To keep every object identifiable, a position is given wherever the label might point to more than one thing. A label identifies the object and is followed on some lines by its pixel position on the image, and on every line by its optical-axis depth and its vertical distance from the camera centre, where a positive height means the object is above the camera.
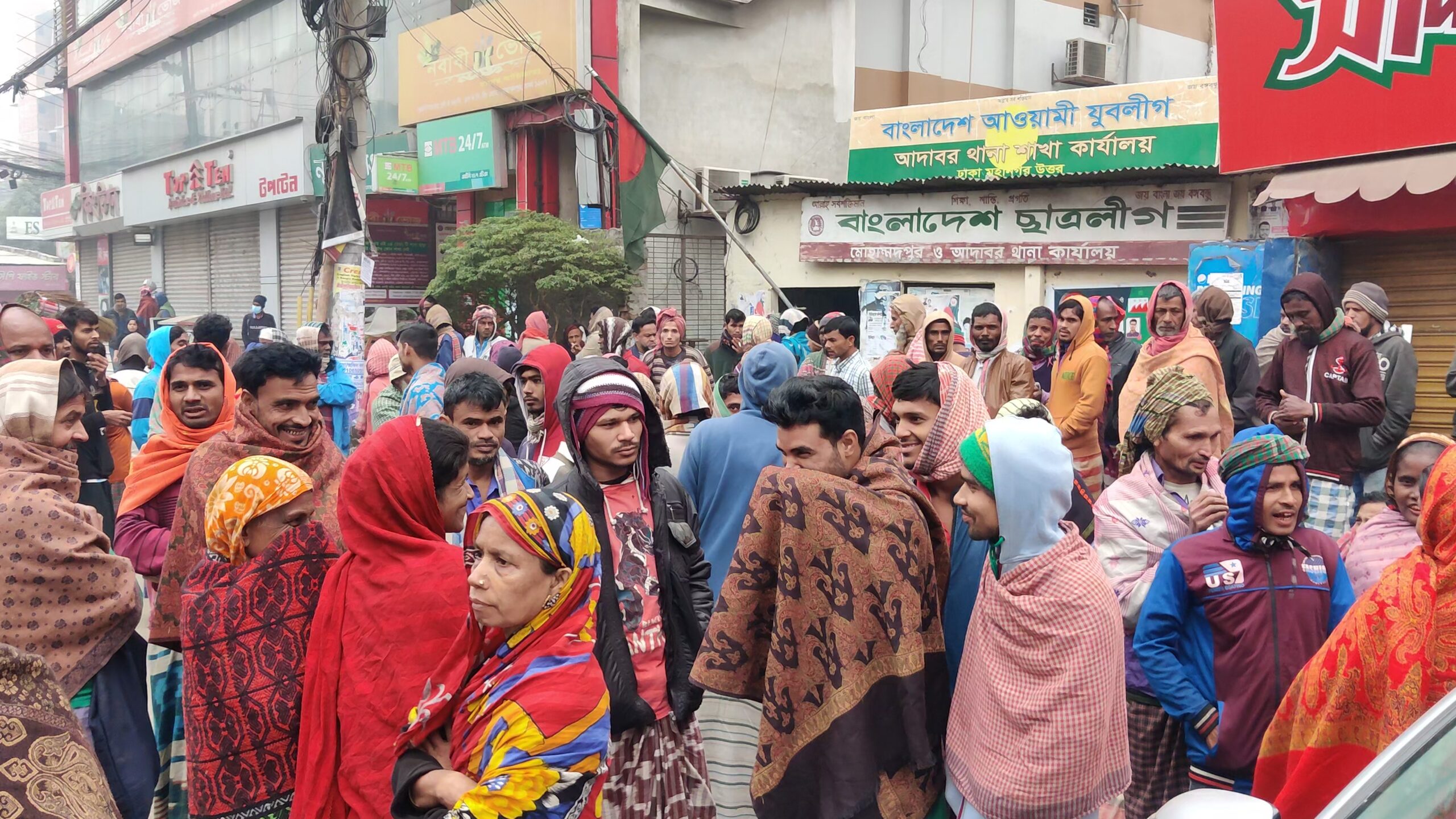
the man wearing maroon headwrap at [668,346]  9.12 -0.39
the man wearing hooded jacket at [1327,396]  5.32 -0.47
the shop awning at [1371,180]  7.63 +0.98
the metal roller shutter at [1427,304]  8.26 +0.02
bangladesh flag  16.61 +1.81
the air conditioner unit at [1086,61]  21.06 +4.94
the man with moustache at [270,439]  3.20 -0.47
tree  15.12 +0.43
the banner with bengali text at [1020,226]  11.75 +1.00
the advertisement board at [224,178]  22.48 +2.92
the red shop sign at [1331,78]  7.76 +1.82
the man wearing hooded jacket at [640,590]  2.88 -0.83
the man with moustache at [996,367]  7.16 -0.44
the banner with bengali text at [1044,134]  13.84 +2.49
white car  1.59 -0.73
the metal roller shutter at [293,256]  23.27 +0.99
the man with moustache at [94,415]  5.11 -0.66
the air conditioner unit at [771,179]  17.92 +2.15
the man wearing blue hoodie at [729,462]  4.05 -0.63
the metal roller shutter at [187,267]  28.09 +0.85
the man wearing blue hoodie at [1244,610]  2.82 -0.84
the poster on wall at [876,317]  15.02 -0.20
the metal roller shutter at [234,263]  25.81 +0.90
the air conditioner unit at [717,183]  17.55 +2.01
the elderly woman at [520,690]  1.99 -0.79
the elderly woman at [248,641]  2.45 -0.82
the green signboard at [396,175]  19.12 +2.33
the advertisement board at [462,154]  18.34 +2.67
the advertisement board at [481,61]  16.92 +4.20
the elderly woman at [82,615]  2.73 -0.85
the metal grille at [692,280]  17.66 +0.37
